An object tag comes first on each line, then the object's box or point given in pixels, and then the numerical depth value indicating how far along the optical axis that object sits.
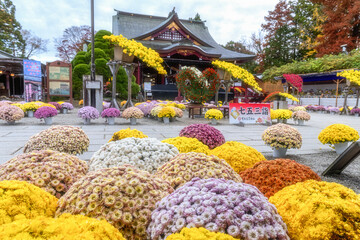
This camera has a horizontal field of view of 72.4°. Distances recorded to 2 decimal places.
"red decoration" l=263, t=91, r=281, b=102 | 12.47
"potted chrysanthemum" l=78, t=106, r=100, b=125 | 7.41
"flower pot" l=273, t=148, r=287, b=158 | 4.19
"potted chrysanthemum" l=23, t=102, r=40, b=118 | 8.90
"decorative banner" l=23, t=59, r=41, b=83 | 12.75
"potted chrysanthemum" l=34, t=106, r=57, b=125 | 7.11
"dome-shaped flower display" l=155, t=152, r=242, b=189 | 1.80
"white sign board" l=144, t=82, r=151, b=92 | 15.89
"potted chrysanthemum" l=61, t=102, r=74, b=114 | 11.20
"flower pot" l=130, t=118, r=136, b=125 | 7.95
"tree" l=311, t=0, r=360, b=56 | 22.58
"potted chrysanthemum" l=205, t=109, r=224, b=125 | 8.42
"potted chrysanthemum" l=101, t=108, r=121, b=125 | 7.60
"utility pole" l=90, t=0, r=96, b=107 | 10.11
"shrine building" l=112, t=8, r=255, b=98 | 18.20
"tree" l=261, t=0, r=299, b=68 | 30.31
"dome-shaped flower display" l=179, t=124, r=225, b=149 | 3.73
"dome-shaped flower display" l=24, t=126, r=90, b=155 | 3.00
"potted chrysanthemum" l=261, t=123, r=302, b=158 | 4.01
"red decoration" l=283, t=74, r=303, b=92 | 17.36
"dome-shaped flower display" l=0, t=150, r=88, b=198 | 1.72
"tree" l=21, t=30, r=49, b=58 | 31.22
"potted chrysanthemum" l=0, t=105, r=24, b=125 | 6.80
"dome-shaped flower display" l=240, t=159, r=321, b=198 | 1.97
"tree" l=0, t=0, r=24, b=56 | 27.41
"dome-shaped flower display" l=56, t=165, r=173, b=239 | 1.28
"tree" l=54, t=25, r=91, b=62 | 31.22
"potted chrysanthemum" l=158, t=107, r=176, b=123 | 8.30
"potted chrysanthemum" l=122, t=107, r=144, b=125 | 7.82
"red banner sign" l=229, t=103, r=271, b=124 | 7.71
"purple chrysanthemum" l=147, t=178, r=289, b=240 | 1.13
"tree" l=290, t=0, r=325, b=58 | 26.69
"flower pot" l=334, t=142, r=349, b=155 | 4.42
